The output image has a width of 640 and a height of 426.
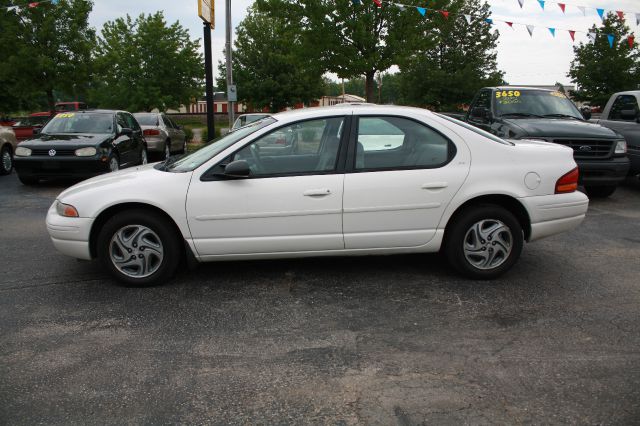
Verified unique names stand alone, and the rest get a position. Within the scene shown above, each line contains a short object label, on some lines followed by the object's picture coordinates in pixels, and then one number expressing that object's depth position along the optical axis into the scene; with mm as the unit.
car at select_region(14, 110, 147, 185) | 10477
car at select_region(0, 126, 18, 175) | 12602
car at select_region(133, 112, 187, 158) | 15961
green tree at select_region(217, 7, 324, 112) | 40031
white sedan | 4574
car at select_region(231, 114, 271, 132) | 19319
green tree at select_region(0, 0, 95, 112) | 21688
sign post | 13719
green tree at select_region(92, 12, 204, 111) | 35250
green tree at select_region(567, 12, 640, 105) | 32750
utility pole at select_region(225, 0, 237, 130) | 17025
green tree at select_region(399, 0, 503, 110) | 35125
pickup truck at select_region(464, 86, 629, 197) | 8547
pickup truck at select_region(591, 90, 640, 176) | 9750
